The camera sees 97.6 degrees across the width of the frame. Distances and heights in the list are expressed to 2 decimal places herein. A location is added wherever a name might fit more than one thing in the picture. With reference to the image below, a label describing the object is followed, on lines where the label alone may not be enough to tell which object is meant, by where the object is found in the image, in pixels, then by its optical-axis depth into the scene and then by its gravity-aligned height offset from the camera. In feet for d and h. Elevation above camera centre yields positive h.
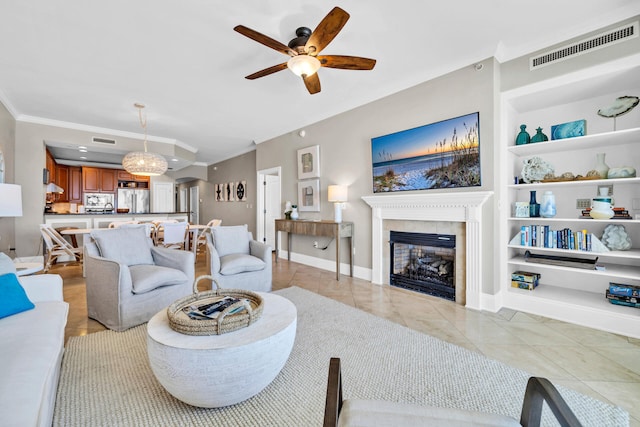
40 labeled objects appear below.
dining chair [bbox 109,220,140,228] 17.51 -0.57
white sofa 2.92 -1.93
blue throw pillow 5.14 -1.56
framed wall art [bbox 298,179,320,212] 15.79 +1.01
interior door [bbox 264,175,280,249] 21.16 +0.63
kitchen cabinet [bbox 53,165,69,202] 24.60 +3.08
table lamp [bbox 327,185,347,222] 13.53 +0.80
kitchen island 17.12 -0.26
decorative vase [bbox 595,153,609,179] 8.32 +1.32
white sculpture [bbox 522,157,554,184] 9.33 +1.39
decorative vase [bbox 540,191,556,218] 9.12 +0.19
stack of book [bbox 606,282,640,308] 7.91 -2.42
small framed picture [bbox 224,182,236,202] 25.58 +1.95
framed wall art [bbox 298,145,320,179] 15.56 +2.90
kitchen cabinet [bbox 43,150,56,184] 18.65 +3.42
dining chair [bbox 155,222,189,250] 15.89 -1.05
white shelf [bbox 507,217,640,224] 7.66 -0.27
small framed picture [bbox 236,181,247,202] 23.94 +1.95
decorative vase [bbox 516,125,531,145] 9.50 +2.52
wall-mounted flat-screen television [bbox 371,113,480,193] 9.72 +2.14
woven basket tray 4.56 -1.82
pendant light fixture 15.89 +2.97
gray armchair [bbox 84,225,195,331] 7.59 -1.80
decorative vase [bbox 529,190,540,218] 9.56 +0.10
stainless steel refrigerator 28.35 +1.55
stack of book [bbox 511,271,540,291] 9.57 -2.39
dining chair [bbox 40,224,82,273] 13.93 -1.61
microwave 26.89 +1.25
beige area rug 4.60 -3.31
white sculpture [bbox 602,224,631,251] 8.18 -0.82
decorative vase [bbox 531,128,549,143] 9.29 +2.47
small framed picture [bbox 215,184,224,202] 27.03 +2.09
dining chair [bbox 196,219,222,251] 19.59 -1.59
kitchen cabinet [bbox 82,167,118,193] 26.61 +3.37
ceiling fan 6.60 +4.36
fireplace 9.54 -0.29
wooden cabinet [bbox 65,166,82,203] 26.04 +2.77
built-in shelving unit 7.91 +0.82
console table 13.09 -0.82
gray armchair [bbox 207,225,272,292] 10.03 -1.72
